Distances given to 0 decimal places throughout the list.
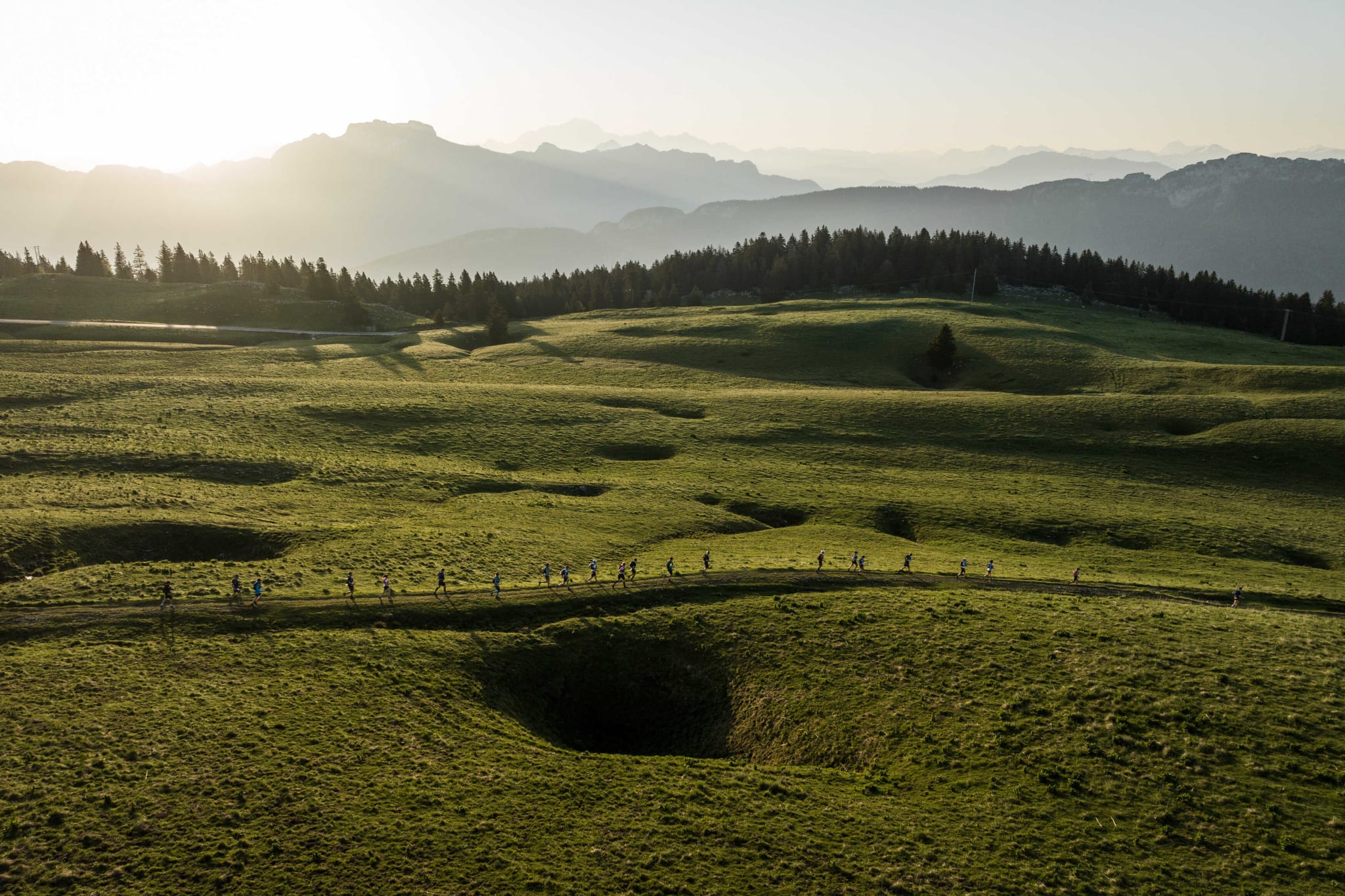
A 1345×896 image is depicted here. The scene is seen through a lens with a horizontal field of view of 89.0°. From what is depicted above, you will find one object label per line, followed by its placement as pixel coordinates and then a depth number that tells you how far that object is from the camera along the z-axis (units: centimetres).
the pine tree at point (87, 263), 17900
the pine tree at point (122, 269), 18602
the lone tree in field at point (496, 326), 13412
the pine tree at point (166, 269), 18025
